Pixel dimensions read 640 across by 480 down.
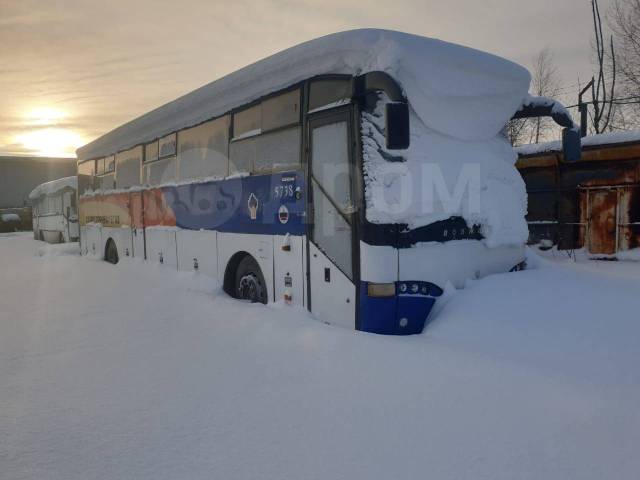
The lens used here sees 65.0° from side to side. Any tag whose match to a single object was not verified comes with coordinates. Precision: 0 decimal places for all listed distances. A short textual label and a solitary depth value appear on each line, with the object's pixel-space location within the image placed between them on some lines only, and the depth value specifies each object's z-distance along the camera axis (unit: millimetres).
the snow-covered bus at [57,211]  22141
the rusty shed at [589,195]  9047
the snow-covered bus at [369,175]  4383
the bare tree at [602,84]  23250
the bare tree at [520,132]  30869
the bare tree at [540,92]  32219
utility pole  16031
